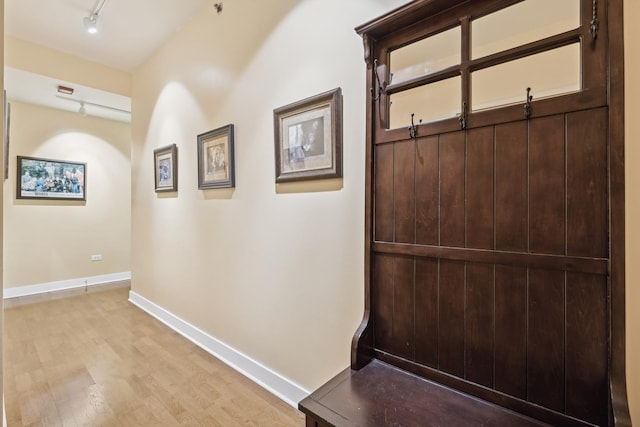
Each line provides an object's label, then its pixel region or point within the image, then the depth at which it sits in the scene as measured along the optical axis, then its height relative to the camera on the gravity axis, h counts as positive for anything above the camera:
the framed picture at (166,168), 3.08 +0.48
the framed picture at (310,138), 1.63 +0.43
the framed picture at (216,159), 2.36 +0.44
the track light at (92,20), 2.64 +1.74
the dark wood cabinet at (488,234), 0.87 -0.09
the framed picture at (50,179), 4.25 +0.50
